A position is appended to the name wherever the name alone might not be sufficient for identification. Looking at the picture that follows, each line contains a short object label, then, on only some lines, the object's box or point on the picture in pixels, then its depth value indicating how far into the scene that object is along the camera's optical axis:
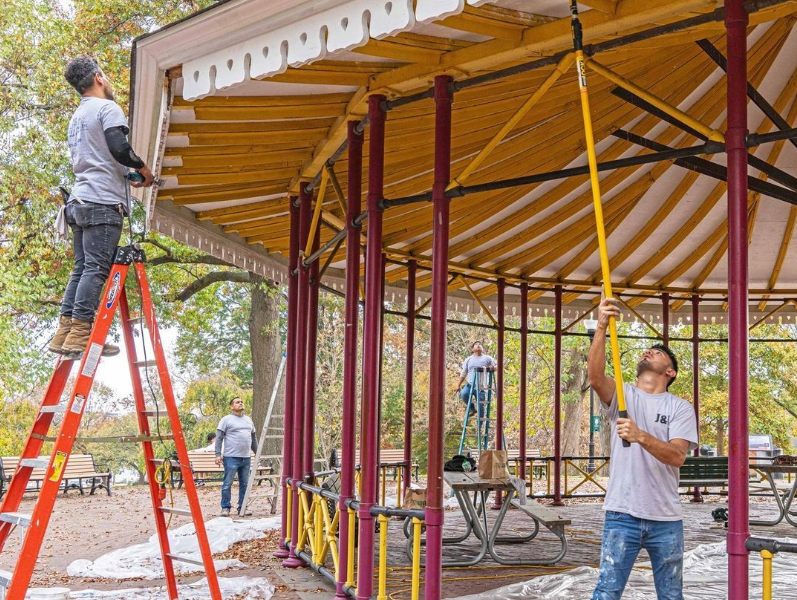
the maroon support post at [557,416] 12.91
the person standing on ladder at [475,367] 12.49
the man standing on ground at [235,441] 12.63
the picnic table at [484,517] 7.35
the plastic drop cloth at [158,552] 7.70
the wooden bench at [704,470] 10.69
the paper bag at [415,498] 6.48
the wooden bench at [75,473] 16.53
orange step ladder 4.11
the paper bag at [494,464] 7.69
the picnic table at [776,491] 9.98
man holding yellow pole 3.79
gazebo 4.68
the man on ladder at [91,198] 4.59
